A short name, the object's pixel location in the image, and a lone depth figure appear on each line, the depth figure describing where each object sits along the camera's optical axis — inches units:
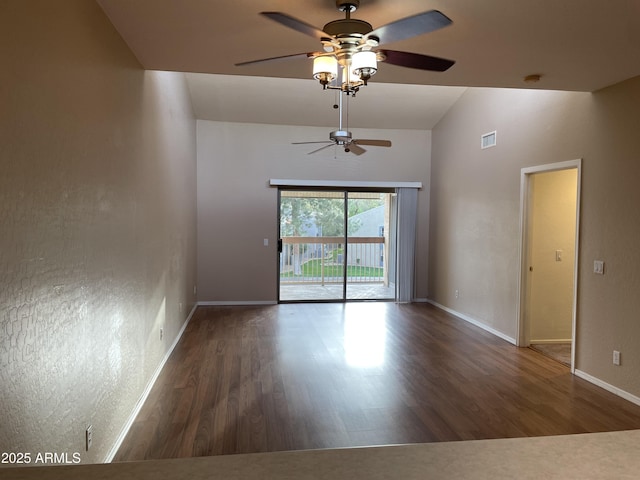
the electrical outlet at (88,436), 85.7
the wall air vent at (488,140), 219.6
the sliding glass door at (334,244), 292.2
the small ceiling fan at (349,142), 195.8
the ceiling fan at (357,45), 75.7
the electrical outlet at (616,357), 143.2
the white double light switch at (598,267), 150.6
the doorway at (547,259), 195.2
